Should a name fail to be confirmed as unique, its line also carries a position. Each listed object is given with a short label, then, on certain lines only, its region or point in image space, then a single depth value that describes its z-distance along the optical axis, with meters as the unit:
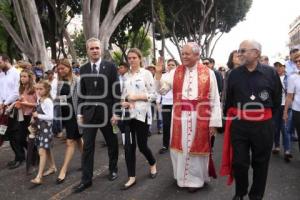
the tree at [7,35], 13.85
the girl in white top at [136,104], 3.28
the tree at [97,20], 8.48
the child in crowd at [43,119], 3.54
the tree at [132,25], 16.01
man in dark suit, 3.26
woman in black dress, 3.52
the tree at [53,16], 12.48
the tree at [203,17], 18.83
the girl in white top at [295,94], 3.47
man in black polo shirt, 2.65
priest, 3.11
